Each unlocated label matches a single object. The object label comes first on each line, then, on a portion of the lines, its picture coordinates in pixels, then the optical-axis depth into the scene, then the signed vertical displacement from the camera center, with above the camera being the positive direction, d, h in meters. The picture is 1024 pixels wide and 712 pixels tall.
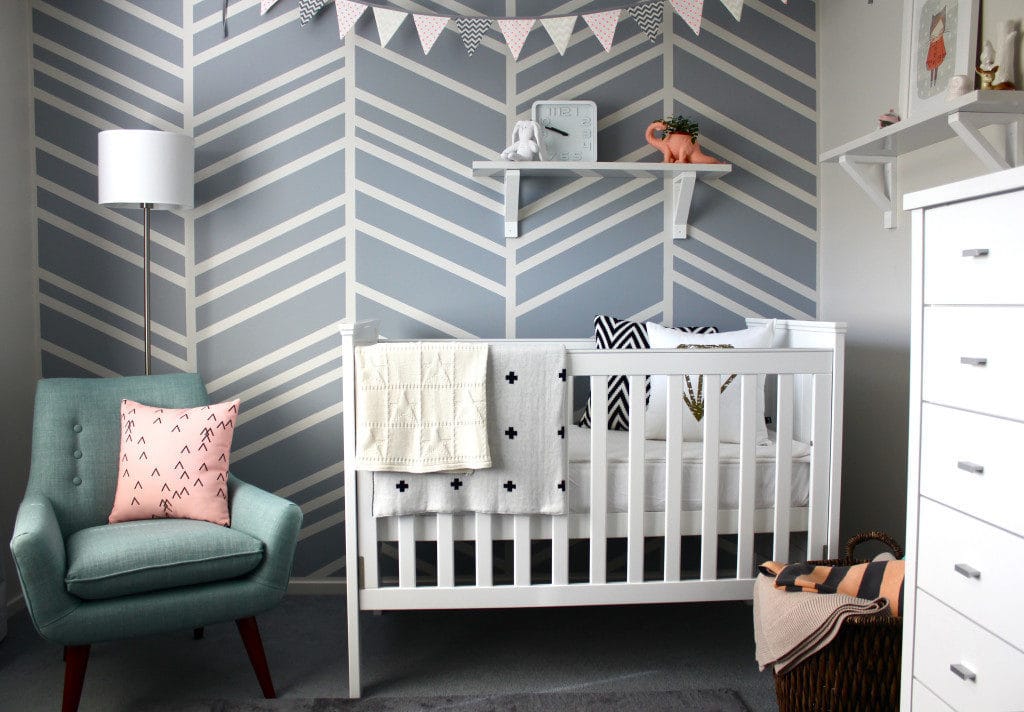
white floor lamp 2.33 +0.43
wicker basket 1.66 -0.66
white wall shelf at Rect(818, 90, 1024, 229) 1.81 +0.47
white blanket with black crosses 1.98 -0.30
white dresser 1.21 -0.19
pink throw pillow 2.13 -0.36
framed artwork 1.97 +0.69
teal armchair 1.77 -0.50
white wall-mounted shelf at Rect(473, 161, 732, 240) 2.55 +0.48
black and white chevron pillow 2.48 -0.05
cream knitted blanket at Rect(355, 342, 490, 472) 1.94 -0.19
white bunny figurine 2.54 +0.55
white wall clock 2.69 +0.63
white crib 2.01 -0.47
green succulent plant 2.62 +0.62
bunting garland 2.56 +0.93
